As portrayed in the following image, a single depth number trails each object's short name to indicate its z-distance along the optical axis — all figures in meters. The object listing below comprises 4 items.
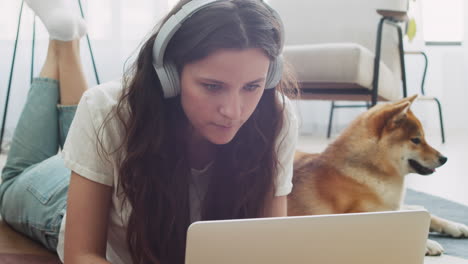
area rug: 2.35
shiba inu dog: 2.35
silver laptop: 1.53
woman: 1.72
